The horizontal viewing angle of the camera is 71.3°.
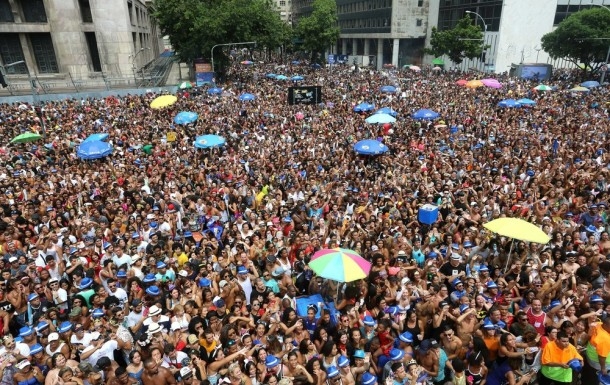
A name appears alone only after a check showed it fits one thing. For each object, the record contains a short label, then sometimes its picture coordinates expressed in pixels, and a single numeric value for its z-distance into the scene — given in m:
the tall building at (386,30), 58.09
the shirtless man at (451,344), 5.48
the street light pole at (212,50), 34.45
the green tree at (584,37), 34.94
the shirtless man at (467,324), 5.80
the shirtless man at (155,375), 4.77
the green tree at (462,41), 43.31
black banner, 22.95
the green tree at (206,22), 35.91
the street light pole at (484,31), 46.73
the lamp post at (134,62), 36.60
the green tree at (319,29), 56.16
